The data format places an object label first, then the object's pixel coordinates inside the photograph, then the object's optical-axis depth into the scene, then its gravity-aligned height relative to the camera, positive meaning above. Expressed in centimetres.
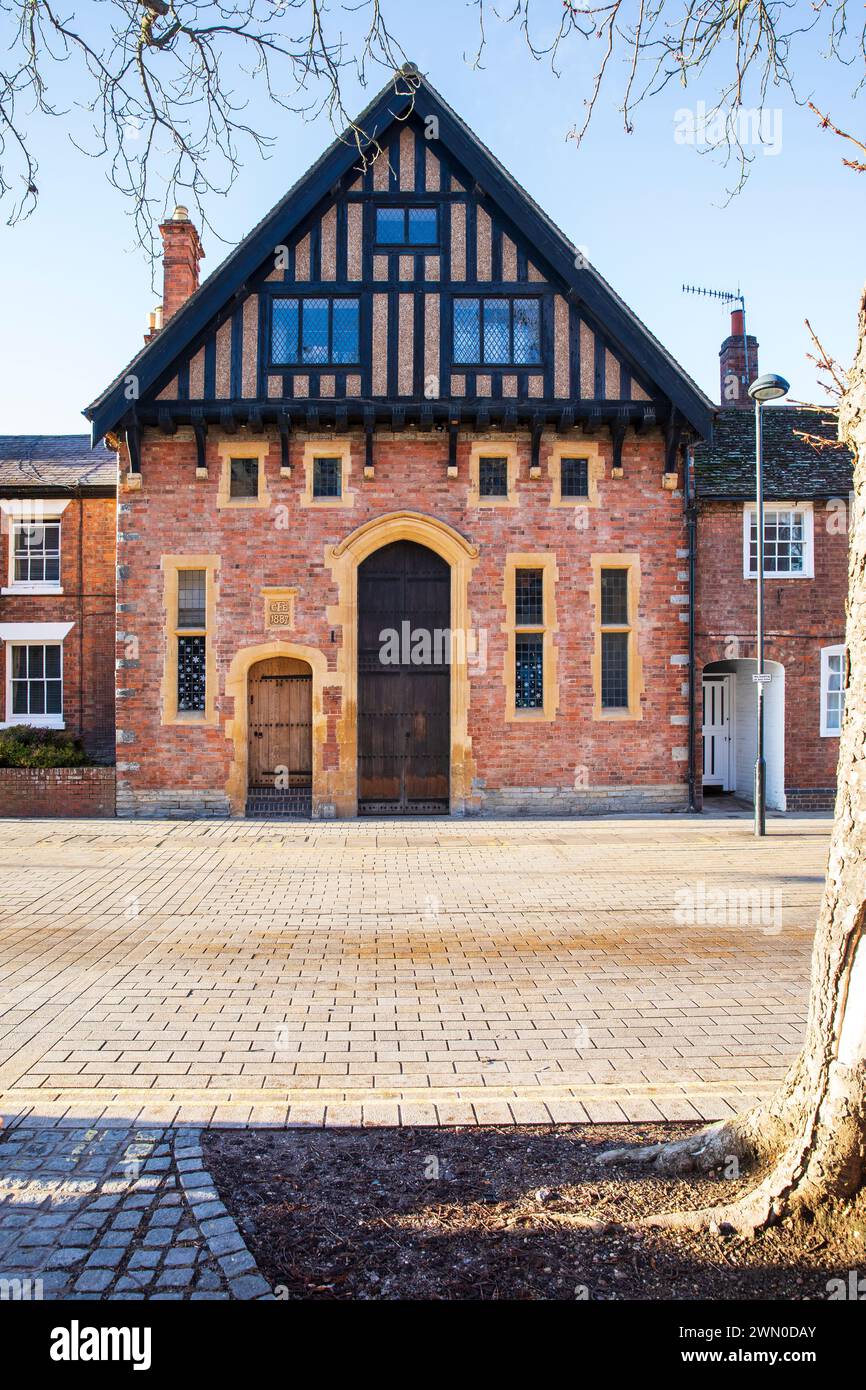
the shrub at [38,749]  1831 -128
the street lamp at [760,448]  1416 +402
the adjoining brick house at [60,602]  2150 +200
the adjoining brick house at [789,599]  1878 +183
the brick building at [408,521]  1767 +329
